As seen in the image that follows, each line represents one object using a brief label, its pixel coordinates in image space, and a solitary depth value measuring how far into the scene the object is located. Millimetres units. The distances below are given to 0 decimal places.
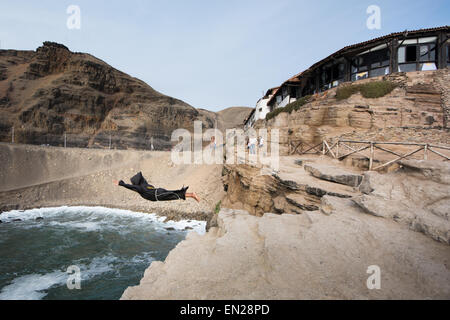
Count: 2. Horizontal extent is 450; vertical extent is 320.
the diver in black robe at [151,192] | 9680
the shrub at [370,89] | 15549
